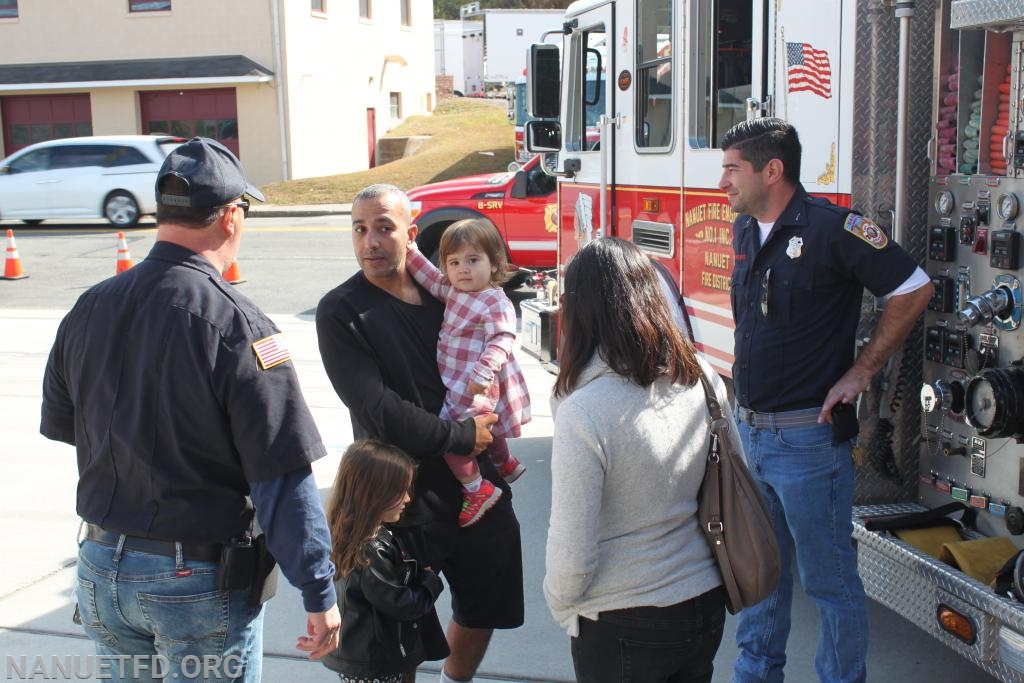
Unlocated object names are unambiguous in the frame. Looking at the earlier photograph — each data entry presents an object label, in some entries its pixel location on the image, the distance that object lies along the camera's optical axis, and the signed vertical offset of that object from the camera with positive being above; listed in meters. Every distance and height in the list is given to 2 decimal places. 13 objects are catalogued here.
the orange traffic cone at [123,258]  13.67 -1.16
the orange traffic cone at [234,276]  13.79 -1.43
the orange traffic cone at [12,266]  14.78 -1.32
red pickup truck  11.74 -0.61
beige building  27.50 +2.35
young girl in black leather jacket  3.03 -1.16
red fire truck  3.39 -0.19
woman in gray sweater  2.32 -0.71
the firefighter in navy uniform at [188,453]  2.43 -0.66
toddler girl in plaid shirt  3.29 -0.58
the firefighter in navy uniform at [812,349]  3.32 -0.63
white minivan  20.69 -0.24
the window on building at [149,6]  27.94 +4.14
